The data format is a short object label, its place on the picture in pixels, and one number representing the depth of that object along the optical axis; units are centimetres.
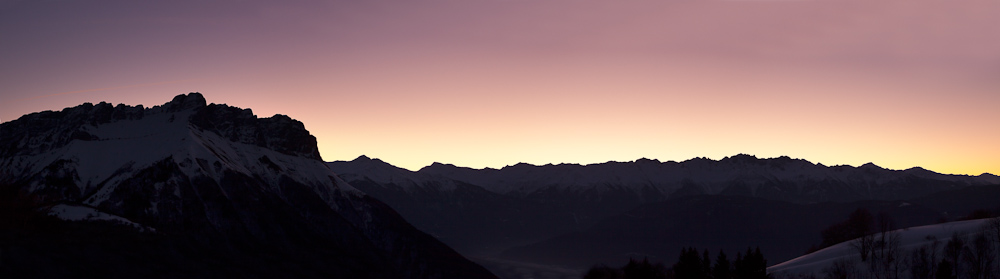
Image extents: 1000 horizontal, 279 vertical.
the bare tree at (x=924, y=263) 18800
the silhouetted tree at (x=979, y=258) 18200
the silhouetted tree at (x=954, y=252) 18856
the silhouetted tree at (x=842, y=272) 19190
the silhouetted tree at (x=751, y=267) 18000
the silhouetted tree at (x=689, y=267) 18954
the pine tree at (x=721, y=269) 18850
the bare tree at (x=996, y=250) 18521
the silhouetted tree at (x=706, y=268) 19339
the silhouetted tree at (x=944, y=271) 17062
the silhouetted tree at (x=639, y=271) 18875
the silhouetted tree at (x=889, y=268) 19262
